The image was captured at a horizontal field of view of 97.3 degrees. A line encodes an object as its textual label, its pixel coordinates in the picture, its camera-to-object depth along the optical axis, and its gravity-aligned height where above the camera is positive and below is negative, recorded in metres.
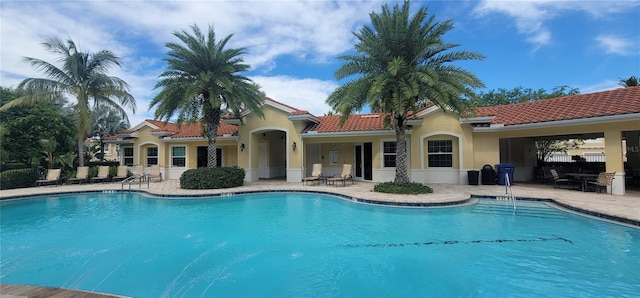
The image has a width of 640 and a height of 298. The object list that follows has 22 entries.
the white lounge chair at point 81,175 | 19.36 -0.78
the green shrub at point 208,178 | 15.77 -0.92
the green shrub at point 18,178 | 17.33 -0.85
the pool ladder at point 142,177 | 18.53 -1.03
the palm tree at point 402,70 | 12.30 +4.21
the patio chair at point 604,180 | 11.91 -0.97
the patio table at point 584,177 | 12.77 -0.92
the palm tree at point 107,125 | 36.71 +5.19
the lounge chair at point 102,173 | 20.27 -0.69
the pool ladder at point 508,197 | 11.54 -1.63
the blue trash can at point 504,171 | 15.00 -0.67
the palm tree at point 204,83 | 15.24 +4.42
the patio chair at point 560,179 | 14.02 -1.11
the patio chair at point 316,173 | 16.99 -0.77
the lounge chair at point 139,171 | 20.29 -0.57
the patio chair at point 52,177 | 18.53 -0.84
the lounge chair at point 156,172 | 21.11 -0.68
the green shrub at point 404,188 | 13.01 -1.36
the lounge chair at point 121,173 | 21.03 -0.72
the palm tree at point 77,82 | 19.20 +5.94
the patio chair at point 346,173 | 16.92 -0.76
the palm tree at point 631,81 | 21.30 +5.81
